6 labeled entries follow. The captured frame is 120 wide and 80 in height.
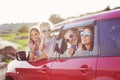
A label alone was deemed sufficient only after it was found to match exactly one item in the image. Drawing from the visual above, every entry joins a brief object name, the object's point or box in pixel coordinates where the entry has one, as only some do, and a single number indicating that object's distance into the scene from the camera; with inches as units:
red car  124.4
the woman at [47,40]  159.3
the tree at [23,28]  1109.9
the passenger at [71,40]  144.5
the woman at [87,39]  135.3
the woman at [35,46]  167.7
